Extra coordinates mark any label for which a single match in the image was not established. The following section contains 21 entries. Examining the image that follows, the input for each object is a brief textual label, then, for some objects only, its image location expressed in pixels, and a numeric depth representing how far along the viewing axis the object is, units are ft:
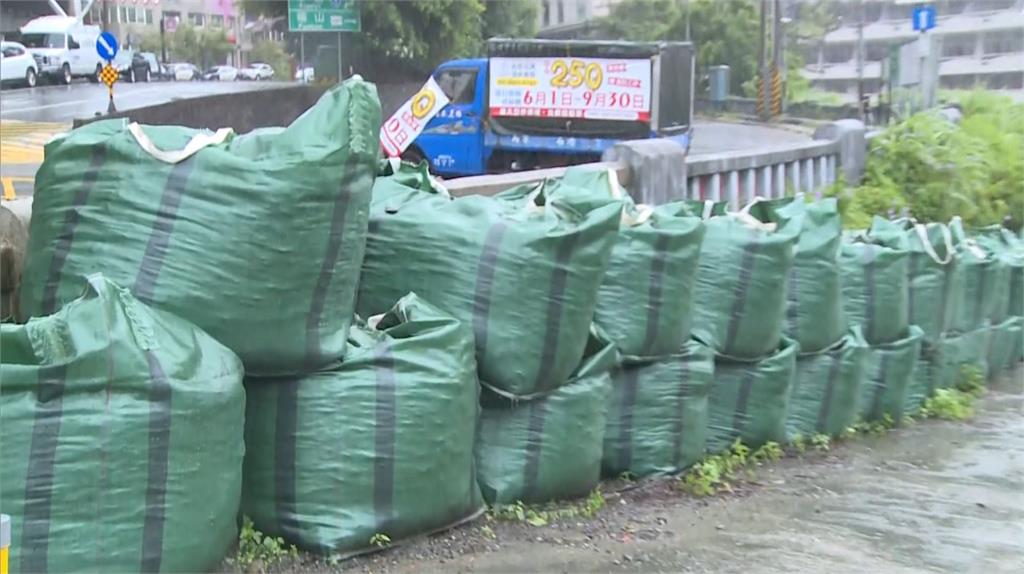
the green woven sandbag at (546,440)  11.78
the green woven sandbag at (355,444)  10.11
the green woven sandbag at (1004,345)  21.98
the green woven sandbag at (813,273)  15.48
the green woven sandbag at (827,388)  16.01
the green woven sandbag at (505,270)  11.37
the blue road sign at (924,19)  49.14
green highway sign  78.74
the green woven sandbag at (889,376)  17.43
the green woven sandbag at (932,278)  18.34
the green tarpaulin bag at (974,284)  20.11
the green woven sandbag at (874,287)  17.01
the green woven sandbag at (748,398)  14.69
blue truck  51.90
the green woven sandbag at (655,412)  13.24
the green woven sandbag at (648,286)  12.98
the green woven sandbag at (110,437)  8.14
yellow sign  66.74
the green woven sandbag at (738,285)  14.28
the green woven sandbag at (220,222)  9.48
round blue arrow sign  68.59
